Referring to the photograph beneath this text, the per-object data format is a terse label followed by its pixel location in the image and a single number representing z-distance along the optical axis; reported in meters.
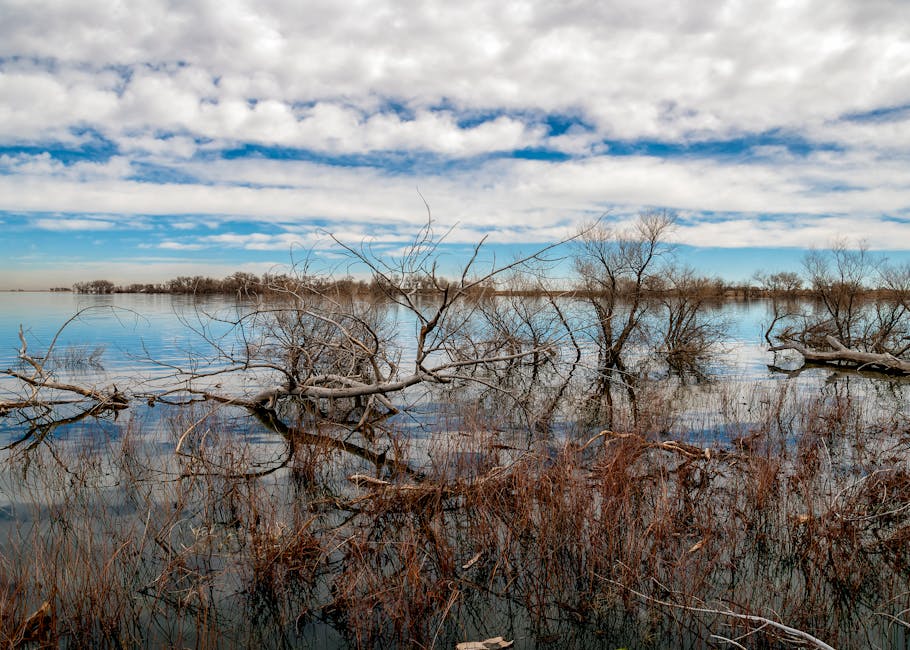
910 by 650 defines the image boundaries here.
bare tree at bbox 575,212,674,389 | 24.77
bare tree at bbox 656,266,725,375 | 27.34
